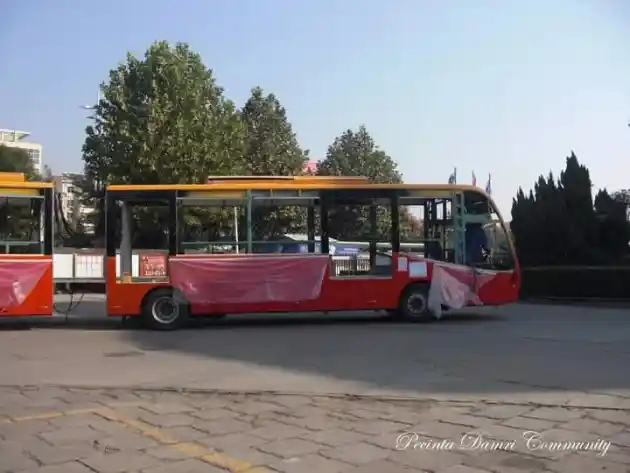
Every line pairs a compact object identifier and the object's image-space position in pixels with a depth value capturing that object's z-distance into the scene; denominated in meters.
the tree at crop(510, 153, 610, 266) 26.11
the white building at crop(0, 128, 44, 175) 109.71
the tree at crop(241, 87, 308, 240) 38.34
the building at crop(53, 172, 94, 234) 31.50
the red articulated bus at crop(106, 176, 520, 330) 15.44
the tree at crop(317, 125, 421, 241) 52.91
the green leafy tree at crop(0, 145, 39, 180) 56.53
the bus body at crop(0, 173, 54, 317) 15.07
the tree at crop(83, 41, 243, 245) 29.44
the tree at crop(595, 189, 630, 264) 26.45
